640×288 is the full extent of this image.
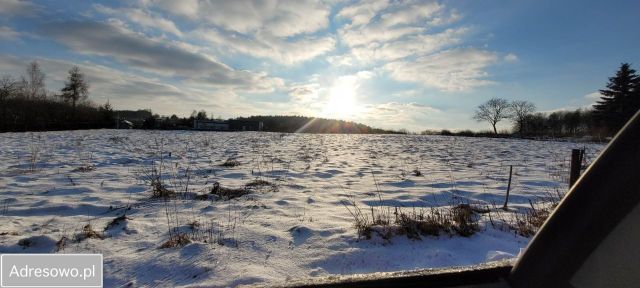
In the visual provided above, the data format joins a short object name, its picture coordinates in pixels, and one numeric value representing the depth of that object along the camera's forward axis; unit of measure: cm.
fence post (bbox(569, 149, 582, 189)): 359
